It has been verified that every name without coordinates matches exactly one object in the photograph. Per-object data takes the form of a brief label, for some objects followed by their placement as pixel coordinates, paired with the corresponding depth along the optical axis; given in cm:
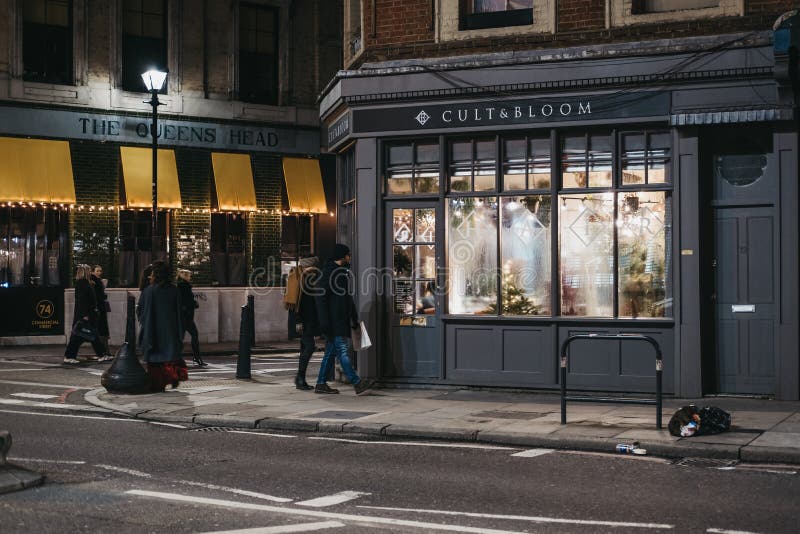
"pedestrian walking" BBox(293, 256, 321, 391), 1488
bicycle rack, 1042
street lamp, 2056
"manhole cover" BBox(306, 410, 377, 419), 1199
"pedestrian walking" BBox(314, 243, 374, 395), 1429
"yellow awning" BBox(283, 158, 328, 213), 2745
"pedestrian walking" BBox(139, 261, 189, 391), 1427
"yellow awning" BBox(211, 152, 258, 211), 2636
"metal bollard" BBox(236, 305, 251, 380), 1664
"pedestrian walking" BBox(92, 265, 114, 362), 2002
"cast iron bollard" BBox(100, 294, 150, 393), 1444
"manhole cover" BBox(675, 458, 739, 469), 913
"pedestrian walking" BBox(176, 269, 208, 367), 1936
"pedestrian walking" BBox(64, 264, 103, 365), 1927
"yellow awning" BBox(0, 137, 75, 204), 2387
